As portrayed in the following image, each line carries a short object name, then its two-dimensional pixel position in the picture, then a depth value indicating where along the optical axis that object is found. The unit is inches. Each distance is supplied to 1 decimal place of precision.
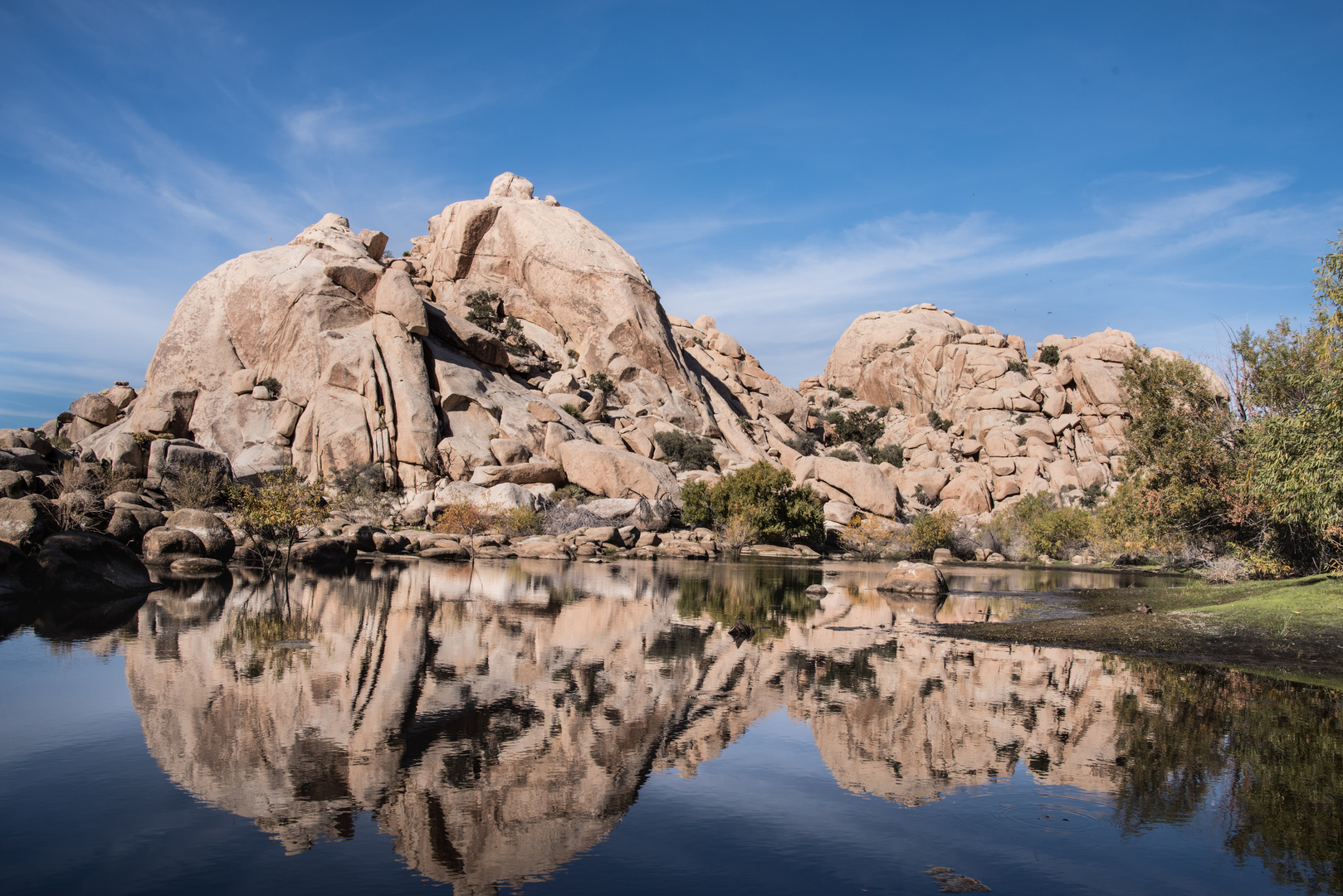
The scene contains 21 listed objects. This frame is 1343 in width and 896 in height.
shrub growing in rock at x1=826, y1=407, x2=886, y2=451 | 4264.3
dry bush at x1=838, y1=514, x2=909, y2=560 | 2669.8
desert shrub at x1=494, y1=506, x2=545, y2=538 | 2320.4
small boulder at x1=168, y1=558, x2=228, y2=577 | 1270.9
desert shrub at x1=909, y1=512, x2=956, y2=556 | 2598.4
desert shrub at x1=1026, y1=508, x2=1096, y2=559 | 2726.4
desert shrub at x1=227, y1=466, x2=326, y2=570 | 1337.4
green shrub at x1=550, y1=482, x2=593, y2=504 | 2593.5
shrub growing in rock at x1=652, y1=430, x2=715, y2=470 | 3056.1
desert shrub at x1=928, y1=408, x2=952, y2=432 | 4143.9
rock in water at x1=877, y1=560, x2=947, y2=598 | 1354.6
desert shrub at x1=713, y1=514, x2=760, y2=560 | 2425.0
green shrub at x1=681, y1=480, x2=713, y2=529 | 2596.0
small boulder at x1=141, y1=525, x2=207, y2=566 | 1288.1
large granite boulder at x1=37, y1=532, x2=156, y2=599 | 953.5
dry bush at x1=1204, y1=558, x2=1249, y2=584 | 1286.9
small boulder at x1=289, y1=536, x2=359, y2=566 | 1555.1
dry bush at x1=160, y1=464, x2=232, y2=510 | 1711.4
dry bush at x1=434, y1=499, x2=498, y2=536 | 2240.4
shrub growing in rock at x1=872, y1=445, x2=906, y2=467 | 3966.5
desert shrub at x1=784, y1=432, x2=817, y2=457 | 3850.9
